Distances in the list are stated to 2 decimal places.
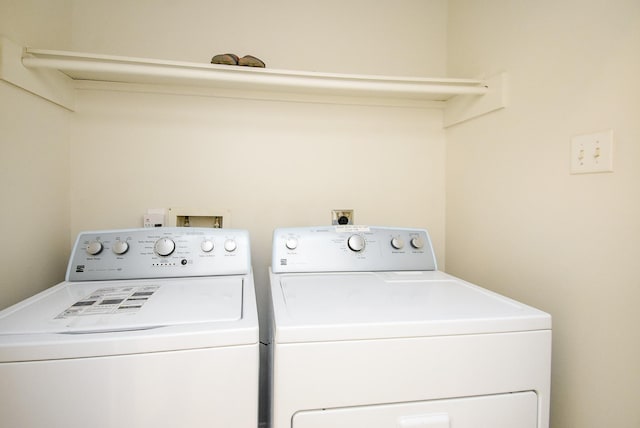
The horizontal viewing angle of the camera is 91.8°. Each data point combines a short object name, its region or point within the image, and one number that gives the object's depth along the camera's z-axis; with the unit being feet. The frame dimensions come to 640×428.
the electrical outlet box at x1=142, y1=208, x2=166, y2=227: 4.50
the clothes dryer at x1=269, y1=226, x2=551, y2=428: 2.18
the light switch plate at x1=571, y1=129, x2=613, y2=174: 2.71
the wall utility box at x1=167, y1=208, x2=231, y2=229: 4.60
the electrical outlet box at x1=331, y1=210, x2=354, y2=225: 4.72
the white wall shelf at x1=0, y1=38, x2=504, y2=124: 3.41
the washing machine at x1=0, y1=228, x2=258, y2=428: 1.86
